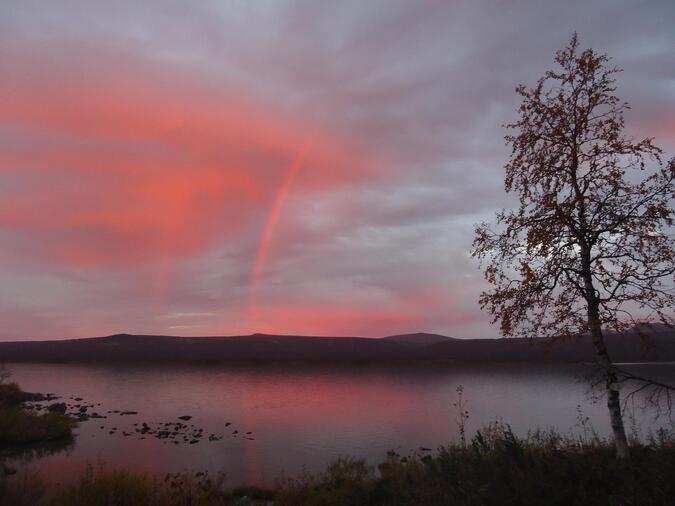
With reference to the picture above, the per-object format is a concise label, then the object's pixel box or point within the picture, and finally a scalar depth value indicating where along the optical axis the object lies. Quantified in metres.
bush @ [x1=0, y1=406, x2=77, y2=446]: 36.50
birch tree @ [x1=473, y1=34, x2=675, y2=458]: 13.86
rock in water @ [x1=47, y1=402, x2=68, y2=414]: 52.72
